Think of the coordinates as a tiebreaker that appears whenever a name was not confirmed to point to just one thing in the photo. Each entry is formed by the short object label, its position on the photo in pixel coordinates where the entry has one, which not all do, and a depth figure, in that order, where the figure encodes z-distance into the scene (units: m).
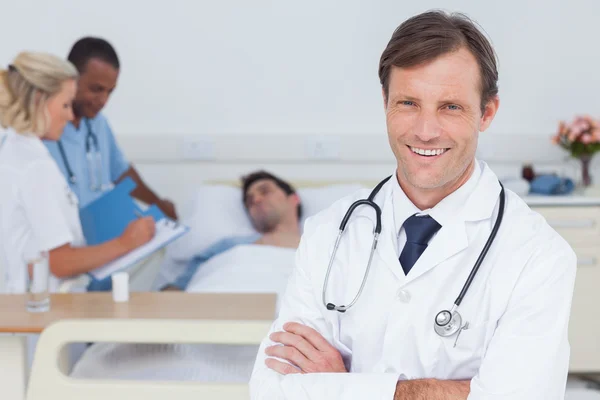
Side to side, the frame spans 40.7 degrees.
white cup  2.11
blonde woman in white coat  2.56
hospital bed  1.74
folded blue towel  3.26
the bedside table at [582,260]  3.15
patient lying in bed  2.00
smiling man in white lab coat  1.27
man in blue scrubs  2.95
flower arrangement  3.31
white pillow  3.27
